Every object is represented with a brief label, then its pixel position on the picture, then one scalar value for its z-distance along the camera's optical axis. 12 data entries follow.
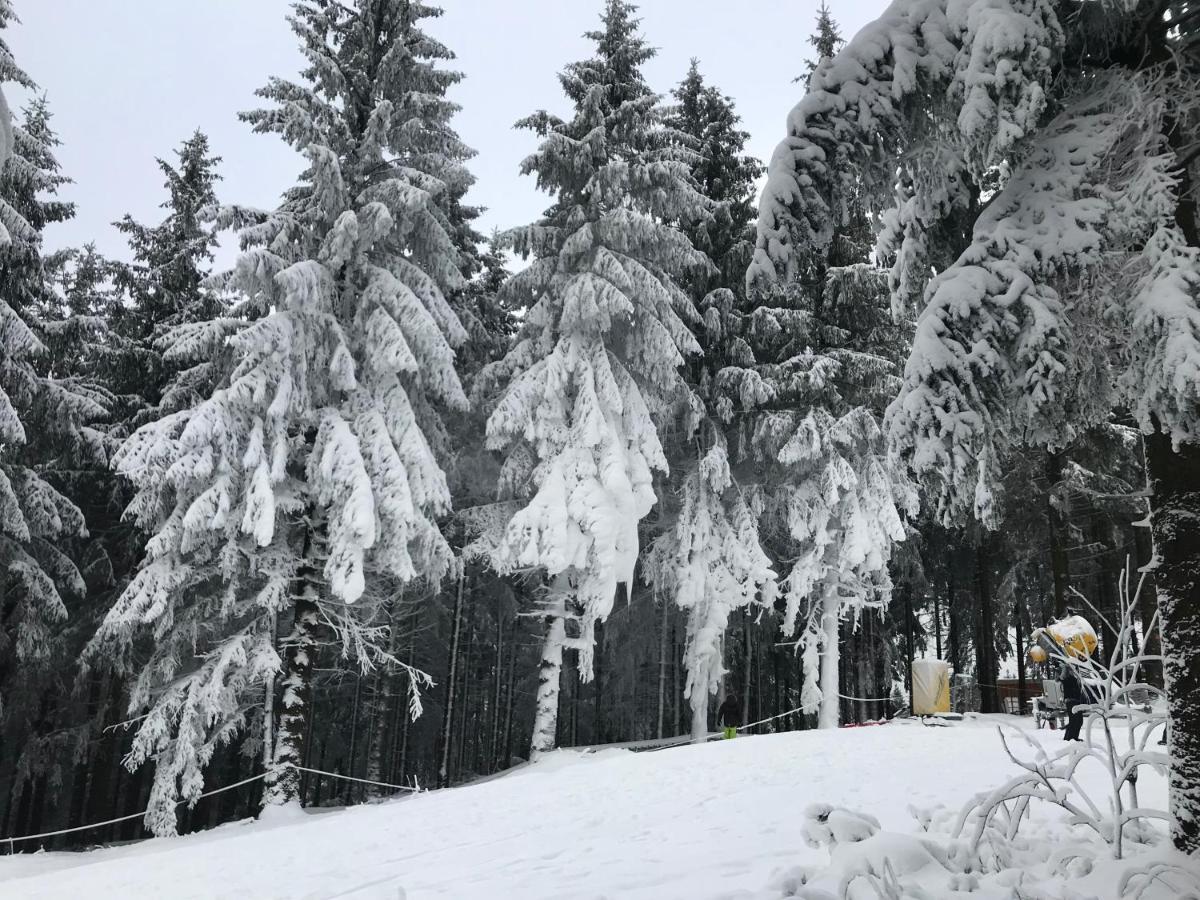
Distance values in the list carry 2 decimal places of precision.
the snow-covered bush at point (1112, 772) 4.04
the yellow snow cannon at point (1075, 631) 10.94
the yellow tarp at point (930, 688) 16.62
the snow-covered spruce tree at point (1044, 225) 4.36
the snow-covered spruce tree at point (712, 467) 16.66
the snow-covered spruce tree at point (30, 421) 12.99
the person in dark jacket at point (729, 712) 17.16
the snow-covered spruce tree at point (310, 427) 12.03
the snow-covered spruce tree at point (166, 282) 17.03
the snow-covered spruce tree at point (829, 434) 16.94
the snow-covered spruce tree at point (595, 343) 14.21
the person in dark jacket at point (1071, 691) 11.85
